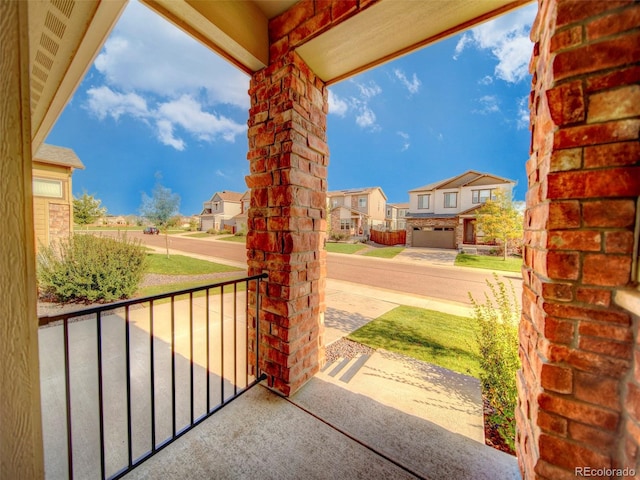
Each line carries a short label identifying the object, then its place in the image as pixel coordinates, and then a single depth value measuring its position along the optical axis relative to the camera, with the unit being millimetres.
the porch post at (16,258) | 659
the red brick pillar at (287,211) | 1795
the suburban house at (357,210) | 23750
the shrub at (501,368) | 1802
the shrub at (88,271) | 4695
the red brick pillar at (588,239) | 795
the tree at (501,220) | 12422
